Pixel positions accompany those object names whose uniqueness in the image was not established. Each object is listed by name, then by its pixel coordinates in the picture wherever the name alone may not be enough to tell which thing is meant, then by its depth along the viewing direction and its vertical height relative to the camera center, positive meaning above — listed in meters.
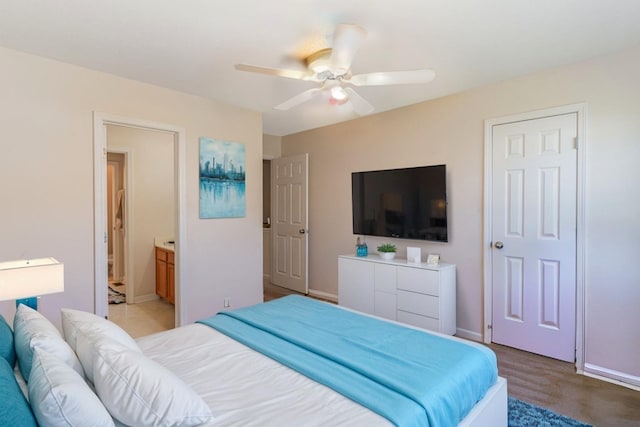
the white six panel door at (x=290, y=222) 5.09 -0.24
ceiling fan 2.09 +0.88
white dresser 3.28 -0.85
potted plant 3.78 -0.49
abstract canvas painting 3.63 +0.30
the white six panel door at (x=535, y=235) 2.82 -0.24
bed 1.11 -0.70
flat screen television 3.51 +0.04
